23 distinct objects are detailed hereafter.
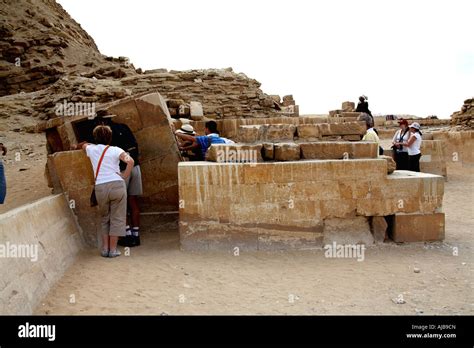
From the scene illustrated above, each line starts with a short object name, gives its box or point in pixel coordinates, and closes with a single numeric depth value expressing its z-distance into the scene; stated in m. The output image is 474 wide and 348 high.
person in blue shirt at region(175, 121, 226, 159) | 6.38
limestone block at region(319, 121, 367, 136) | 6.66
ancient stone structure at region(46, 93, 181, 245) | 5.98
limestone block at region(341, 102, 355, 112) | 23.10
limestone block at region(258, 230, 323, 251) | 5.08
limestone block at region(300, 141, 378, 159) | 5.47
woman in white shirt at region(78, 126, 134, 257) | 4.74
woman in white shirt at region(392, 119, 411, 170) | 9.09
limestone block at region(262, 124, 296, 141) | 6.37
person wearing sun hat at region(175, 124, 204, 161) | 6.48
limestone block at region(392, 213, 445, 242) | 5.20
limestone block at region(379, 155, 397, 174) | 5.42
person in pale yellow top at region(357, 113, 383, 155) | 7.73
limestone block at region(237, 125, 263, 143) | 6.39
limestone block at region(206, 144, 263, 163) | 5.35
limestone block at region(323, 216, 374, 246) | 5.16
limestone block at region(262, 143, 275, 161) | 5.39
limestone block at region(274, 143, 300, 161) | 5.35
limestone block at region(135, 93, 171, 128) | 5.96
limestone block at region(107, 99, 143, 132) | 5.96
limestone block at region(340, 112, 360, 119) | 14.74
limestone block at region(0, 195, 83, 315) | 3.17
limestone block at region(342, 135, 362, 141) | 6.74
